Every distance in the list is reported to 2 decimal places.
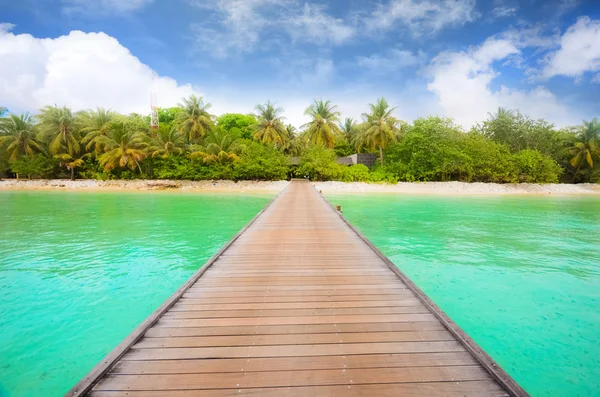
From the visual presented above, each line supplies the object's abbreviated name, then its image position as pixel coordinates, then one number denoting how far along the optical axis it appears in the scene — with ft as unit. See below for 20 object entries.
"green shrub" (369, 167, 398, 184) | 103.40
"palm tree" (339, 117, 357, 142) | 155.43
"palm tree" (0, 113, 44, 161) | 108.06
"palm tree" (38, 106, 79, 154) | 107.76
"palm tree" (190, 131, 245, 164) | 101.24
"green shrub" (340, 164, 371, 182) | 106.42
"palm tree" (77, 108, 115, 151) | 106.73
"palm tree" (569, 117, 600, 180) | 103.40
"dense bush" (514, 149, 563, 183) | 98.64
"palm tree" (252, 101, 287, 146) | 112.68
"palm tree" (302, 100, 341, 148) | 113.50
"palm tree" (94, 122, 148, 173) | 98.17
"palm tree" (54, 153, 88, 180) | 105.81
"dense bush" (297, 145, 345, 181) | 105.92
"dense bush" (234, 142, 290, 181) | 103.62
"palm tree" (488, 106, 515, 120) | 118.18
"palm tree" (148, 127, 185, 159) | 103.91
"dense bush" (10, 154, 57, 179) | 108.78
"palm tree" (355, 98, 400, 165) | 107.14
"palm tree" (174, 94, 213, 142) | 106.01
